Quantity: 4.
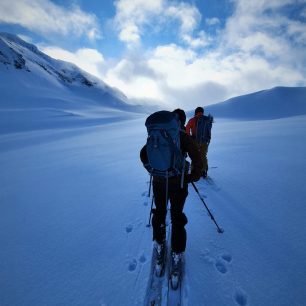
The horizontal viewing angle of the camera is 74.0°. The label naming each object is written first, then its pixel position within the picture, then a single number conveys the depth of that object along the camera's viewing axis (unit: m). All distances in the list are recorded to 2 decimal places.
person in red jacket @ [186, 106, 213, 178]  5.54
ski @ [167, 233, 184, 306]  2.52
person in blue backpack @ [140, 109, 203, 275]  2.46
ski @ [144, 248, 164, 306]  2.53
